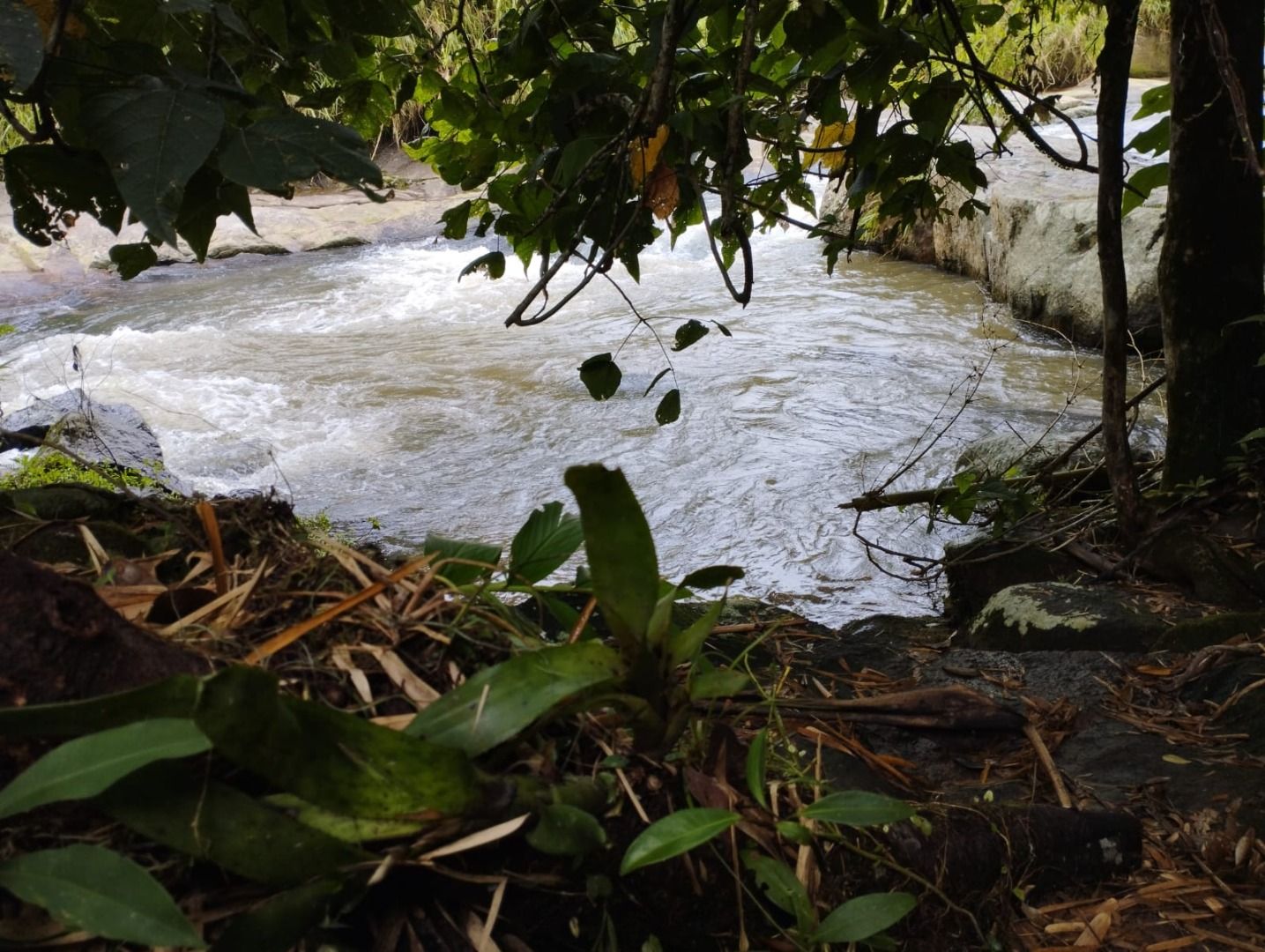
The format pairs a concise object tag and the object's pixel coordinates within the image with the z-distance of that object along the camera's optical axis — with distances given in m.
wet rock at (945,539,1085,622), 3.11
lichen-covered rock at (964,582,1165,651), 2.35
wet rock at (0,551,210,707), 0.79
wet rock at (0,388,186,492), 4.84
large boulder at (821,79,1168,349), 7.41
